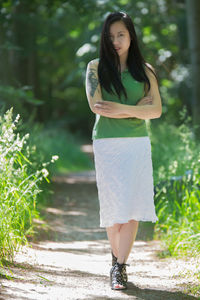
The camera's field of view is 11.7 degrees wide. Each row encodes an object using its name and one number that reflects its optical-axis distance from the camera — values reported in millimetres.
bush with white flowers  6982
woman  6510
